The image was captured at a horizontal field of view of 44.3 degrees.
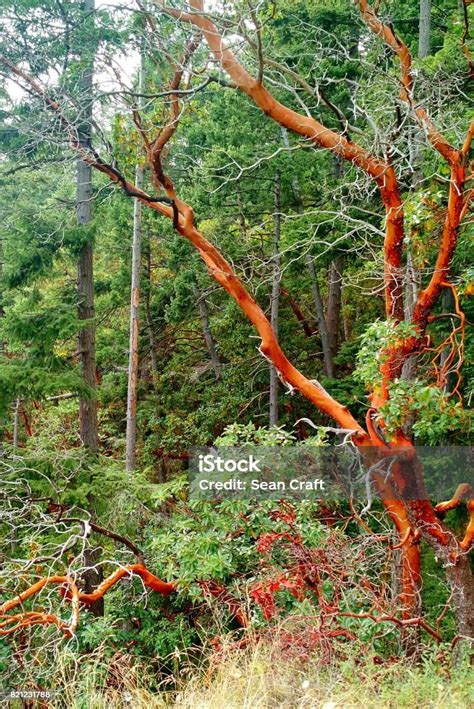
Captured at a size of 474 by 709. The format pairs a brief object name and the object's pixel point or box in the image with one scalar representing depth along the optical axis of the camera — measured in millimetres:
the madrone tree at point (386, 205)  4961
